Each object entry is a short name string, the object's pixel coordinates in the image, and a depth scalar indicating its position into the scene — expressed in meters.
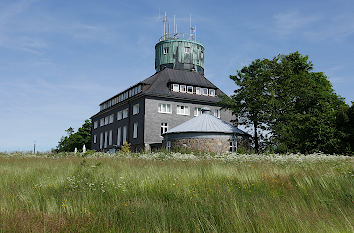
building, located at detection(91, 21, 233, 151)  45.84
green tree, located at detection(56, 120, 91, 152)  70.06
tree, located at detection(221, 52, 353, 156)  32.34
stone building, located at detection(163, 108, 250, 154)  35.00
